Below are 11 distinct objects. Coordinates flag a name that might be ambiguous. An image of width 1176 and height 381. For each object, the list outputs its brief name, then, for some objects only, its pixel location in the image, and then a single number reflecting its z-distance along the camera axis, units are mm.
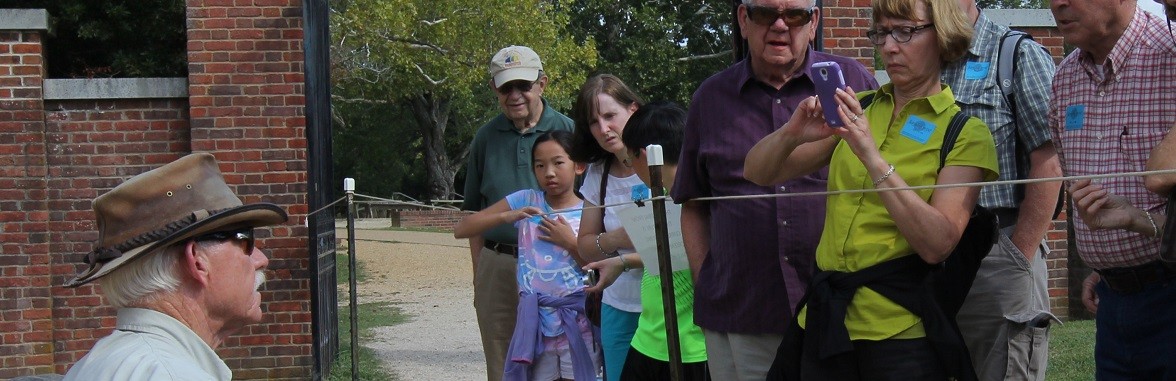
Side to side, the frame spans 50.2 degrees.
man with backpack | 3533
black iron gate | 8320
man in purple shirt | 3656
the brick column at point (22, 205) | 8289
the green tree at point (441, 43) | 28016
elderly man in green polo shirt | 6355
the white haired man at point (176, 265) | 2557
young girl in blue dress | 5270
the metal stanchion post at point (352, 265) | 7992
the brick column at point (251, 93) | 8164
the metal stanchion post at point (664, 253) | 3775
